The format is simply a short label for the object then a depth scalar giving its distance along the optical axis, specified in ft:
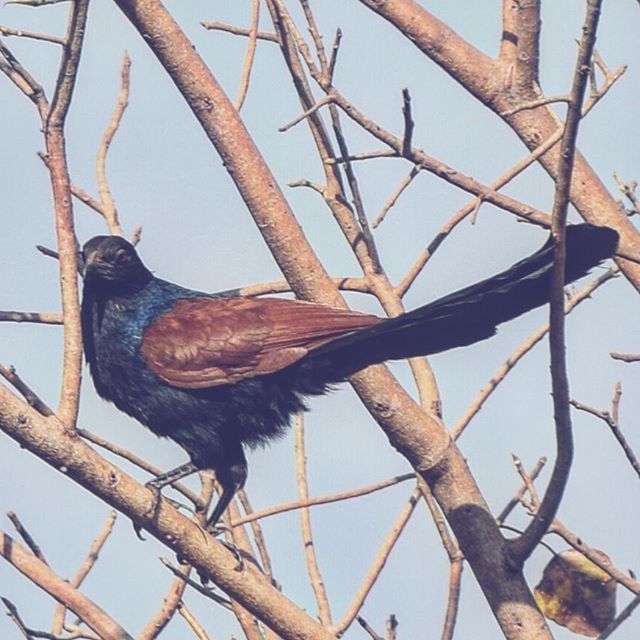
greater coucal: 26.40
